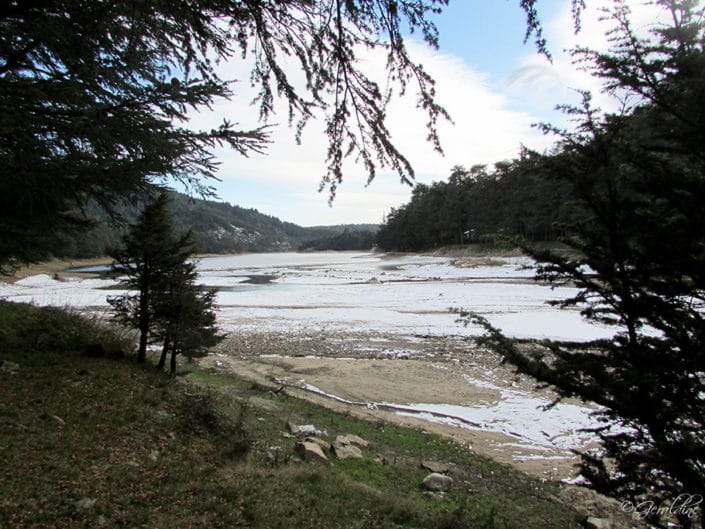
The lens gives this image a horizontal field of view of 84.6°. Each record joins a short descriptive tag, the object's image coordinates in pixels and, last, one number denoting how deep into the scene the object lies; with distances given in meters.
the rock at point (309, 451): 6.60
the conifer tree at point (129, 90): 3.36
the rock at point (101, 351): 8.48
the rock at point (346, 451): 7.00
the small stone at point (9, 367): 6.33
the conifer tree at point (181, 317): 9.68
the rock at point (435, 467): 7.20
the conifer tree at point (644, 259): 3.45
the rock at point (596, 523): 5.84
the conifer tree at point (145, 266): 9.80
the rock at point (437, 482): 6.37
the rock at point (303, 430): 8.11
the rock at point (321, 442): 7.27
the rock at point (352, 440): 7.71
